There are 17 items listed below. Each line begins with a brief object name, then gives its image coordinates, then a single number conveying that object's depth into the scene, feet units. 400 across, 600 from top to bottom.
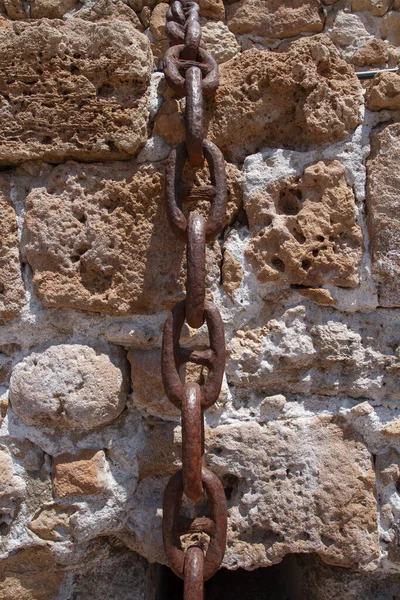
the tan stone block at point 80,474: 3.32
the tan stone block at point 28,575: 3.40
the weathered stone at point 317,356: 3.31
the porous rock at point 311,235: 3.28
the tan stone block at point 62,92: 3.37
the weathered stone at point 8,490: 3.37
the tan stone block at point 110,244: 3.37
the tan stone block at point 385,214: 3.26
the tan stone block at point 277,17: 3.62
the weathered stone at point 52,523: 3.34
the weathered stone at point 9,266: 3.42
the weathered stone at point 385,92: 3.29
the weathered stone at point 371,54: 3.55
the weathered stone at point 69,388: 3.32
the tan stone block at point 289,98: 3.34
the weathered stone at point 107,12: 3.62
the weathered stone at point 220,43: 3.60
